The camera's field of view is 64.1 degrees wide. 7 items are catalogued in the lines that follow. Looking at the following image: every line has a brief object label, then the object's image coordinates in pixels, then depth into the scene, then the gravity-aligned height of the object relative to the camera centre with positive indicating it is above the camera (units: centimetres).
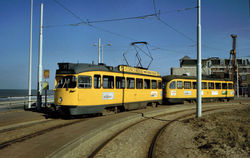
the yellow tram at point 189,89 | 1973 -13
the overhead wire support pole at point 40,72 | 1455 +115
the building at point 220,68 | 5812 +599
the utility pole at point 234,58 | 5134 +806
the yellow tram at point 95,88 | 1055 -2
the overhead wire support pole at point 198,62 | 1072 +139
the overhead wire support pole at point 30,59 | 1605 +235
